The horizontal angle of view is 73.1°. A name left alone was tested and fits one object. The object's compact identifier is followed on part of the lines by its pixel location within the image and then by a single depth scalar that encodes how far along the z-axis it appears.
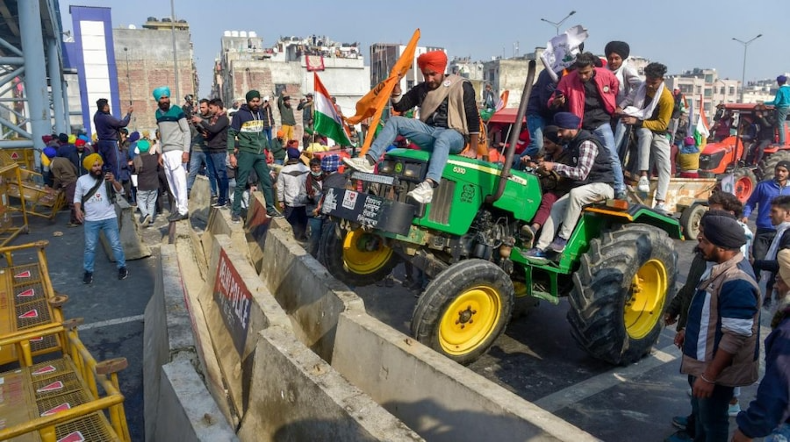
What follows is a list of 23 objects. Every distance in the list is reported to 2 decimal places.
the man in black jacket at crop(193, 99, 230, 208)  8.89
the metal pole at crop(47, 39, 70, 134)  19.67
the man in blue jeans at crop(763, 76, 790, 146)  12.88
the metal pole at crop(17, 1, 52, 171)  12.98
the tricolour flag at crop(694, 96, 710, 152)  11.74
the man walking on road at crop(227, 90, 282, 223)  7.82
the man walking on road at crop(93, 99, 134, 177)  10.43
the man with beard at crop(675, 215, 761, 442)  2.97
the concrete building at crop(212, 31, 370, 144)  46.34
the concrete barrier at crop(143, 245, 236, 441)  2.86
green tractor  4.60
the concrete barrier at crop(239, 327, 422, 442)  2.89
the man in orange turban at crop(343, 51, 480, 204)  5.01
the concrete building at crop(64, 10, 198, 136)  48.62
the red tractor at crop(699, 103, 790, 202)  12.25
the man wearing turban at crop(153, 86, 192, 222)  8.50
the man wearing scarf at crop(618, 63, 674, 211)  7.08
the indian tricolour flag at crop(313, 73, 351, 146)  6.05
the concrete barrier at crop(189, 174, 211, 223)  10.46
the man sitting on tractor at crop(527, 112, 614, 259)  4.95
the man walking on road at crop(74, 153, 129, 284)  7.67
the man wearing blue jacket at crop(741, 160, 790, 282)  6.17
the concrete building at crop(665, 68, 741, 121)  94.12
